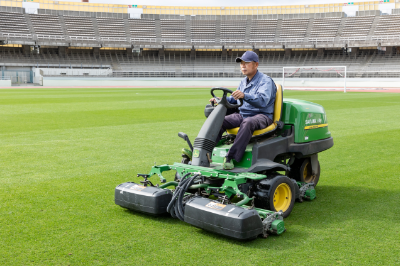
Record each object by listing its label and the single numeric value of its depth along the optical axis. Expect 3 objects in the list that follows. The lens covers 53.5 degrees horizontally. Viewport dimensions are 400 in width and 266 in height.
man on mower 4.47
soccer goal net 46.16
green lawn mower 3.84
